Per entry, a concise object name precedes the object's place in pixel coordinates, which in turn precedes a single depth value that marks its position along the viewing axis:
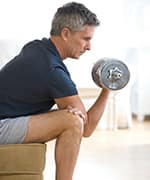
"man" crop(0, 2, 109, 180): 2.44
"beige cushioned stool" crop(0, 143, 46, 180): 2.37
